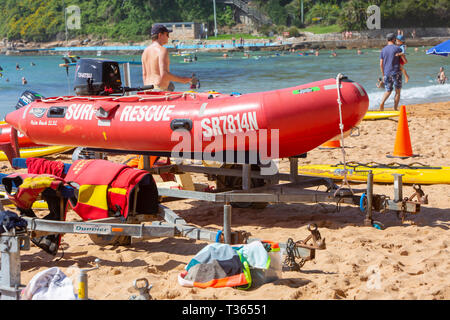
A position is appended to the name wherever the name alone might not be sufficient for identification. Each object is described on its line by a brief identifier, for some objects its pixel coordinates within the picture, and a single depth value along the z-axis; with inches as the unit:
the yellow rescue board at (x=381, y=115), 992.9
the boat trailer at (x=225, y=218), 323.6
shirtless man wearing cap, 597.3
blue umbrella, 1162.8
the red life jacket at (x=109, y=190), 415.8
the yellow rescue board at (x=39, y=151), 818.8
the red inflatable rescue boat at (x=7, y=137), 717.9
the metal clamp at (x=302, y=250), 368.2
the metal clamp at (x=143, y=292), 311.3
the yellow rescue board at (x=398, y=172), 591.5
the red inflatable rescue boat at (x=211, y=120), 452.8
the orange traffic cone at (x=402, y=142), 723.4
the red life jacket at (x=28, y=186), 396.8
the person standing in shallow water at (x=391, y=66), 993.5
